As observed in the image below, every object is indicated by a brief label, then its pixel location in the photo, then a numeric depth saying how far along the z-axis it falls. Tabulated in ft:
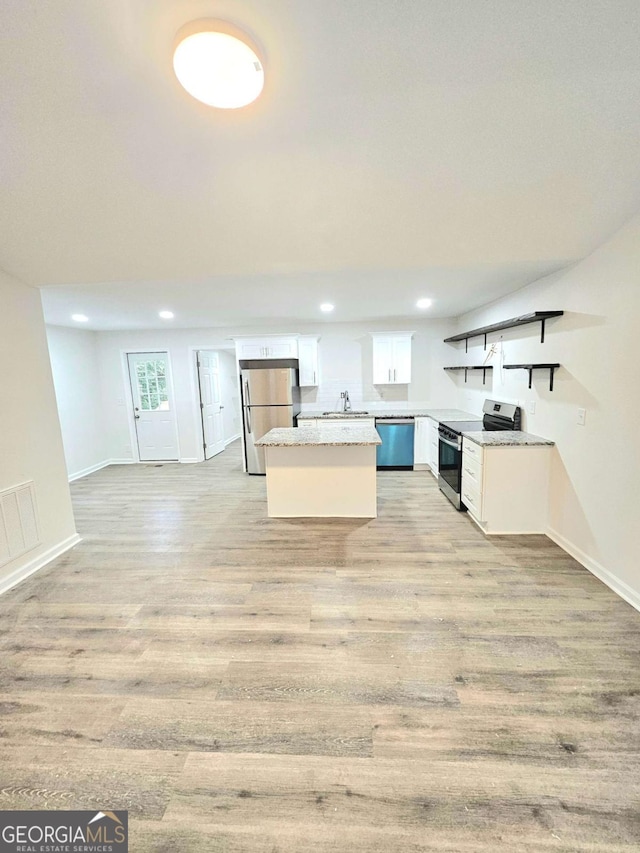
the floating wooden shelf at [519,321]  9.50
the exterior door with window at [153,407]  20.47
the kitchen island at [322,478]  11.84
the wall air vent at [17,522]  8.73
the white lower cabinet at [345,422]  17.22
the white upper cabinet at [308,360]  18.37
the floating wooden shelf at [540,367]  9.71
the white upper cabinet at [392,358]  17.81
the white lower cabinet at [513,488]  10.23
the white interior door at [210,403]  21.18
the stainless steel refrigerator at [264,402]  17.28
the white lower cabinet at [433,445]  16.22
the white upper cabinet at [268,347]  18.01
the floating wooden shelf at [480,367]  14.26
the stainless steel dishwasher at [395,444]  17.20
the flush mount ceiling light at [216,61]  4.07
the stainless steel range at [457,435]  12.25
